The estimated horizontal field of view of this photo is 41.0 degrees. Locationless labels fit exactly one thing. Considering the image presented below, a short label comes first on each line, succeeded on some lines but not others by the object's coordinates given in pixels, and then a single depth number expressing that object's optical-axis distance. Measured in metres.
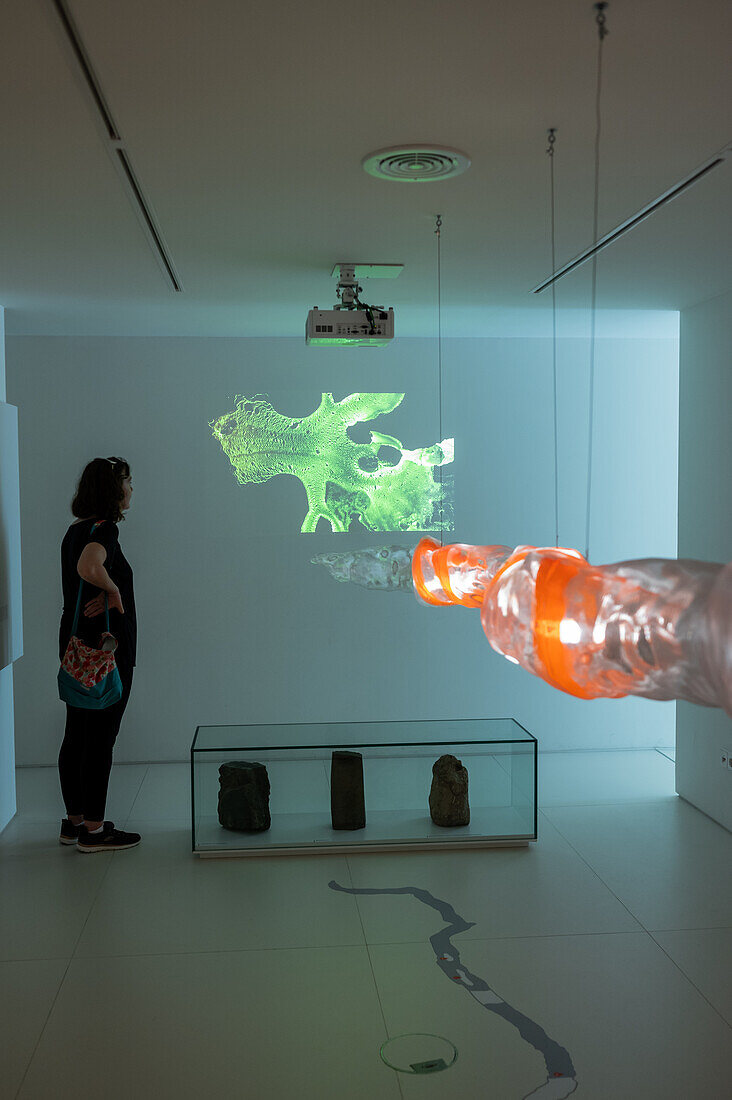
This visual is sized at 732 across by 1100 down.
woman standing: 4.48
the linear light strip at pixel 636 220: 2.99
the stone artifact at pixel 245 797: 4.46
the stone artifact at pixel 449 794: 4.57
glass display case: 4.48
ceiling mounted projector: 4.16
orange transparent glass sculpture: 1.31
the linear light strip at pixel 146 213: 2.85
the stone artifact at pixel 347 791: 4.56
